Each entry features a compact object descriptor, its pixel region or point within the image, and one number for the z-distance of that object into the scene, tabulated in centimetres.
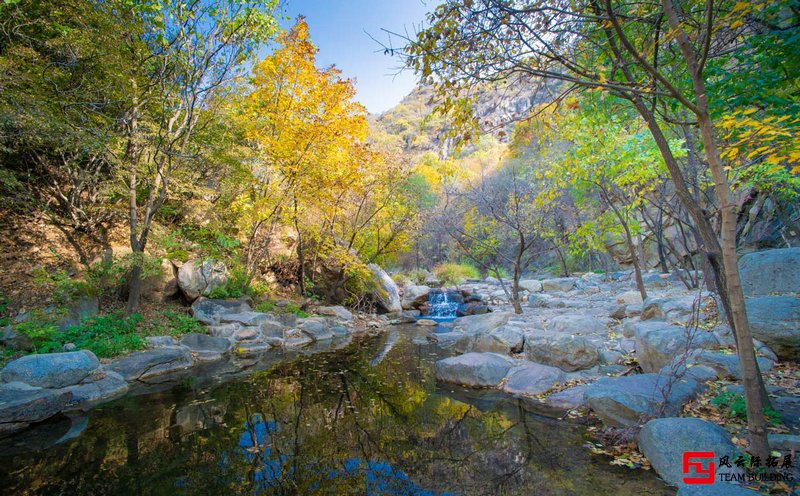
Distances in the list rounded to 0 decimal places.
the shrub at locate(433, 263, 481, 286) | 2205
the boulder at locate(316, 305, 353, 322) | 1218
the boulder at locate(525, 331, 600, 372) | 595
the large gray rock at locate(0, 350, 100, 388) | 507
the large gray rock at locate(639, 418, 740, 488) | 286
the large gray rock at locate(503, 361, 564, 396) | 539
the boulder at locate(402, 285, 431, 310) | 1647
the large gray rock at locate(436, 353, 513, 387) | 593
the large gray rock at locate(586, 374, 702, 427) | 366
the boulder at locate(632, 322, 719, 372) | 474
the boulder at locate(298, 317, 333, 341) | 1016
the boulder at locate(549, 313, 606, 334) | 736
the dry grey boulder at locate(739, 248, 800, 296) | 627
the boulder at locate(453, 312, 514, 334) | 893
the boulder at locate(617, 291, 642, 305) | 1053
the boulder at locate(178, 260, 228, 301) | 944
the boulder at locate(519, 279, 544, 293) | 1850
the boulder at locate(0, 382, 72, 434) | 438
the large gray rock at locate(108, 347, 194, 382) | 626
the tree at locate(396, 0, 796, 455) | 246
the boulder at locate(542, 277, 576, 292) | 1800
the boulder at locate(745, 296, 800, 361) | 427
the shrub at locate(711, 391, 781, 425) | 311
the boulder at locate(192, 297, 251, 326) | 885
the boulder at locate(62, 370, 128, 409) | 523
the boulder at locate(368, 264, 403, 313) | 1426
